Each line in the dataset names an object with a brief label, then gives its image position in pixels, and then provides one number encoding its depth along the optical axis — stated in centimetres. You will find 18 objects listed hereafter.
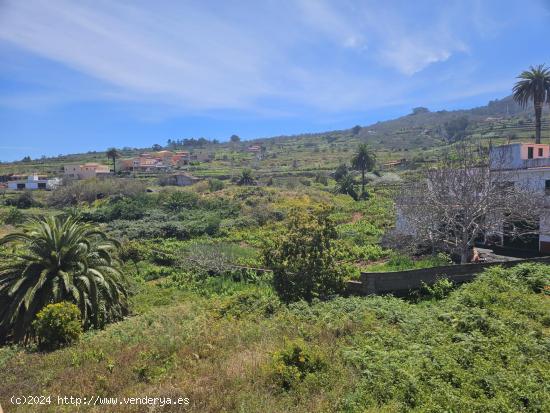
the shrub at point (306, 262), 1493
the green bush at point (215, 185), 6838
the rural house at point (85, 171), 9156
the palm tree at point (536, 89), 3822
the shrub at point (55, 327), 1087
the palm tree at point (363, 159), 6583
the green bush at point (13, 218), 4606
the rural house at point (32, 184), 8312
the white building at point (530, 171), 2192
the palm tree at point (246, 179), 7344
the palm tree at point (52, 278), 1274
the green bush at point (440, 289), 1401
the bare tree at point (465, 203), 1791
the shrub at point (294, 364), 696
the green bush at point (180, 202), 5259
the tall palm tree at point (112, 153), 9329
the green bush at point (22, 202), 6075
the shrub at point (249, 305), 1348
